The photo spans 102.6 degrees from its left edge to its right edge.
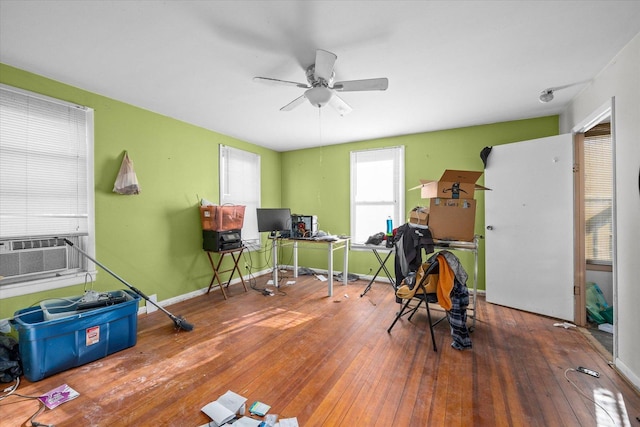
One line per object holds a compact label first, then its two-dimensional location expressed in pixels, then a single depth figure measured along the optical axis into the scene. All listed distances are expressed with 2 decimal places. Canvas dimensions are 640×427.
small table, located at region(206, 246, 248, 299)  3.72
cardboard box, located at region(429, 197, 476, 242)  2.62
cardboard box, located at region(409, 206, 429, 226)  2.82
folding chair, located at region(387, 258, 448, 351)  2.43
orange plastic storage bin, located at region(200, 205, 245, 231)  3.64
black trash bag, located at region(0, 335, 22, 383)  1.93
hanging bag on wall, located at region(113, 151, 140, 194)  2.89
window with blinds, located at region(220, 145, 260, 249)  4.32
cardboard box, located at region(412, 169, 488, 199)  2.59
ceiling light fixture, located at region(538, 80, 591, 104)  2.68
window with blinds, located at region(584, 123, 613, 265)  3.09
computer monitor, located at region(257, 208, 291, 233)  4.25
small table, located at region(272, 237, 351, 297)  3.79
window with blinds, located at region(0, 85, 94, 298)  2.27
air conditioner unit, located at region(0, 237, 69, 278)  2.27
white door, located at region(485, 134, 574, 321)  2.93
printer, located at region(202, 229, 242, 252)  3.65
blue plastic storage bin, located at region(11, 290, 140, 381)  1.94
